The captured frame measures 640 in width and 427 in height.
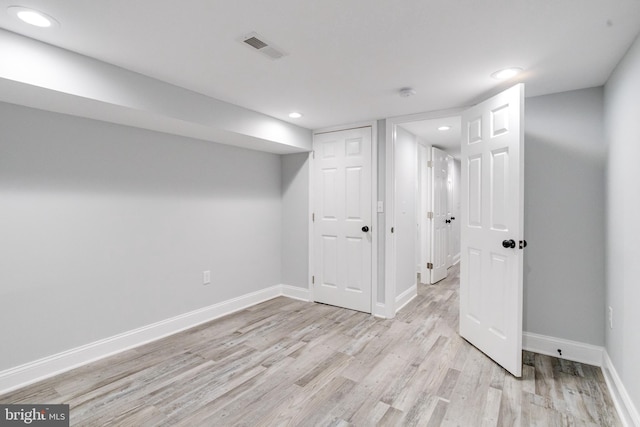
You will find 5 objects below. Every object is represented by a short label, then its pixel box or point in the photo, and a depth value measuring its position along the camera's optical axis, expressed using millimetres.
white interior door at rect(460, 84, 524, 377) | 2281
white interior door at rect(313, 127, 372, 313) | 3709
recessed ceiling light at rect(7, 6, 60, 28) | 1551
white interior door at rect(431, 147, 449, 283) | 4988
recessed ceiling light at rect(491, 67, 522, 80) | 2207
